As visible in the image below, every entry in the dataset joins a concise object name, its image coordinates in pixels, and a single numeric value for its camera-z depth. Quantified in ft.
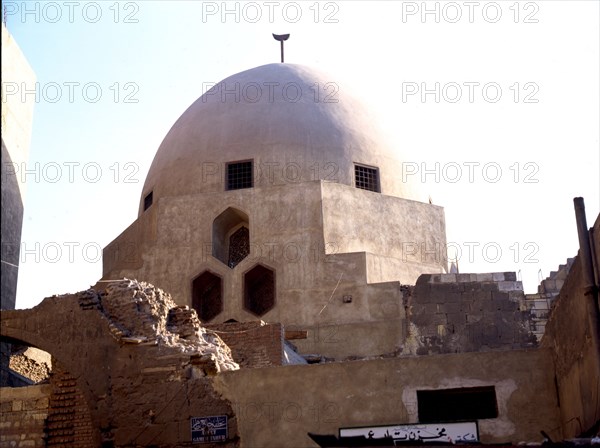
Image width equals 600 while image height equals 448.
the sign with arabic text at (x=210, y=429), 39.04
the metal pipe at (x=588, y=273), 30.60
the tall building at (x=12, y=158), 61.05
